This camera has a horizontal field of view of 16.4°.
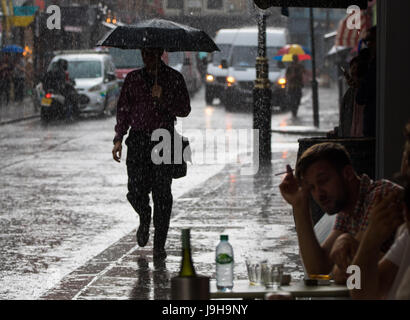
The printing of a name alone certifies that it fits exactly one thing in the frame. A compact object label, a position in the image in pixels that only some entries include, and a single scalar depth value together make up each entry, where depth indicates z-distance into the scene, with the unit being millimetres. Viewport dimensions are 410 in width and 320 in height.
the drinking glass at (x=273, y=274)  5719
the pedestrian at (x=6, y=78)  50706
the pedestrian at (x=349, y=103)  12100
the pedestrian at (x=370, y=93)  11629
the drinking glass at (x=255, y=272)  5779
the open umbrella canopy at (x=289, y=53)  43831
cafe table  5502
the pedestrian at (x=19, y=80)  51964
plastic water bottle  5654
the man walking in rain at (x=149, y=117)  11398
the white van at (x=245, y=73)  45033
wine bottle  5208
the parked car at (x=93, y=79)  40946
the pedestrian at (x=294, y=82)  40826
